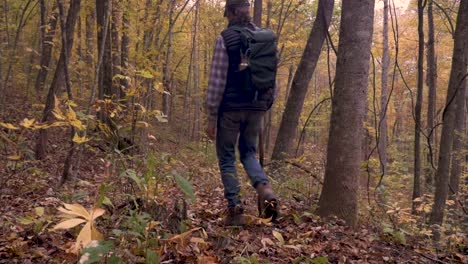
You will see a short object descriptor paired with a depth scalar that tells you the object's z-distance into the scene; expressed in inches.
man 155.1
